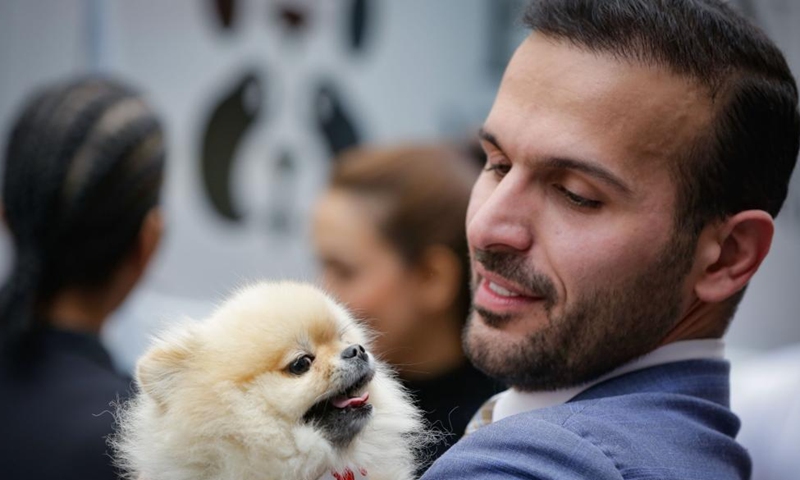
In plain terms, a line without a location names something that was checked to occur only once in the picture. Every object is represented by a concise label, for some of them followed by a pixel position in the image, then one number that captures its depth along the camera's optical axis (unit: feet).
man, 5.30
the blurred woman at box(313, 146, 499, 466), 7.10
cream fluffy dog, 5.22
